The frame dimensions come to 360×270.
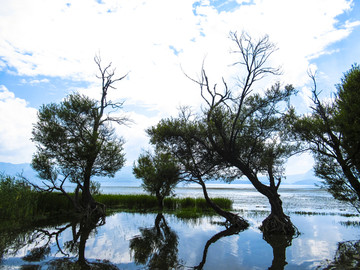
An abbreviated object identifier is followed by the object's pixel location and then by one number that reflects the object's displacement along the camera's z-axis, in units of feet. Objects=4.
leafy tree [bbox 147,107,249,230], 59.57
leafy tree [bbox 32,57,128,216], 76.74
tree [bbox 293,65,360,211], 42.68
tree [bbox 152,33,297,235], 55.21
